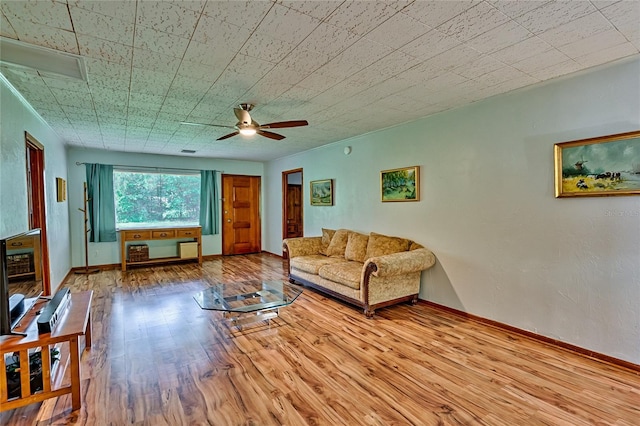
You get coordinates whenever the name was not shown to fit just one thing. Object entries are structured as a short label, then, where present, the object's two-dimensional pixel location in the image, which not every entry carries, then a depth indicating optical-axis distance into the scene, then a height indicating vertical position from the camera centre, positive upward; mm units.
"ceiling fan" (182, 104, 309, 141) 3195 +864
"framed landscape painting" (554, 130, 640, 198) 2354 +292
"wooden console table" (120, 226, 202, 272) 5941 -612
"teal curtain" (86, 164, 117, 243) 5957 +76
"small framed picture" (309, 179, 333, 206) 5637 +234
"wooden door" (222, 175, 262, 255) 7547 -236
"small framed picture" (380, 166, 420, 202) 4004 +269
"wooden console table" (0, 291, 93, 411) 1793 -910
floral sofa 3480 -832
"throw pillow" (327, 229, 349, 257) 4855 -639
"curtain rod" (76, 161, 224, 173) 5922 +833
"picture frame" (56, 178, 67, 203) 4657 +282
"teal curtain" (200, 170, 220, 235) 7145 +111
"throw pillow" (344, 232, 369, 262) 4435 -641
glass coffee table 3105 -1033
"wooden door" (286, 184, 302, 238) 7578 -155
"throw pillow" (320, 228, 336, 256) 5215 -583
